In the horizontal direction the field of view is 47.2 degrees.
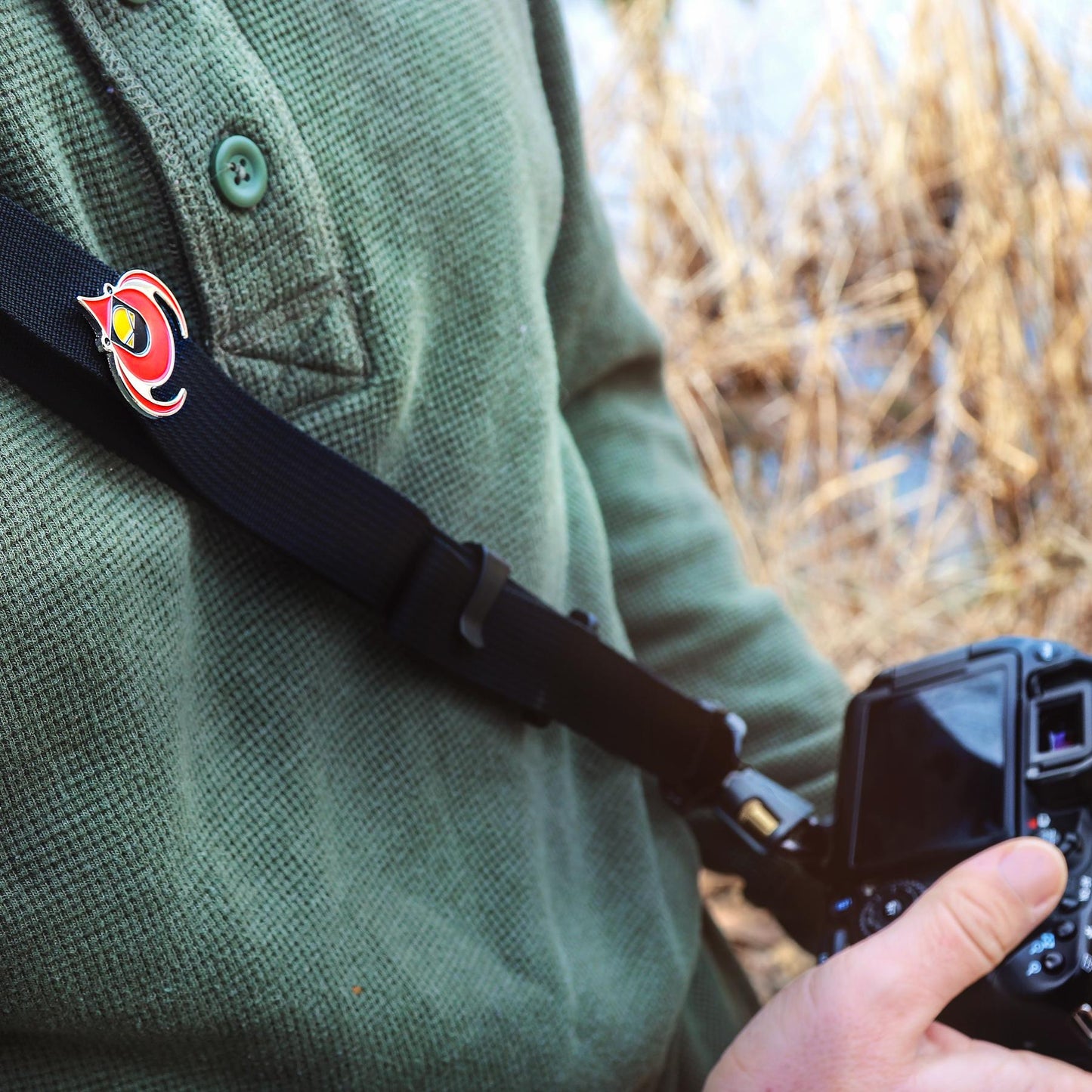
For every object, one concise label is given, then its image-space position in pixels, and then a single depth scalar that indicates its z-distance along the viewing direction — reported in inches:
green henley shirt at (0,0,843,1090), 19.0
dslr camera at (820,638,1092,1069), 23.3
